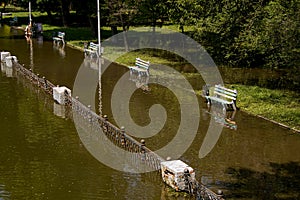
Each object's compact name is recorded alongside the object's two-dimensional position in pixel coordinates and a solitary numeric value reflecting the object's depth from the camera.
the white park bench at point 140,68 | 26.27
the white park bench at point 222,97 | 19.81
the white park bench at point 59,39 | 40.34
